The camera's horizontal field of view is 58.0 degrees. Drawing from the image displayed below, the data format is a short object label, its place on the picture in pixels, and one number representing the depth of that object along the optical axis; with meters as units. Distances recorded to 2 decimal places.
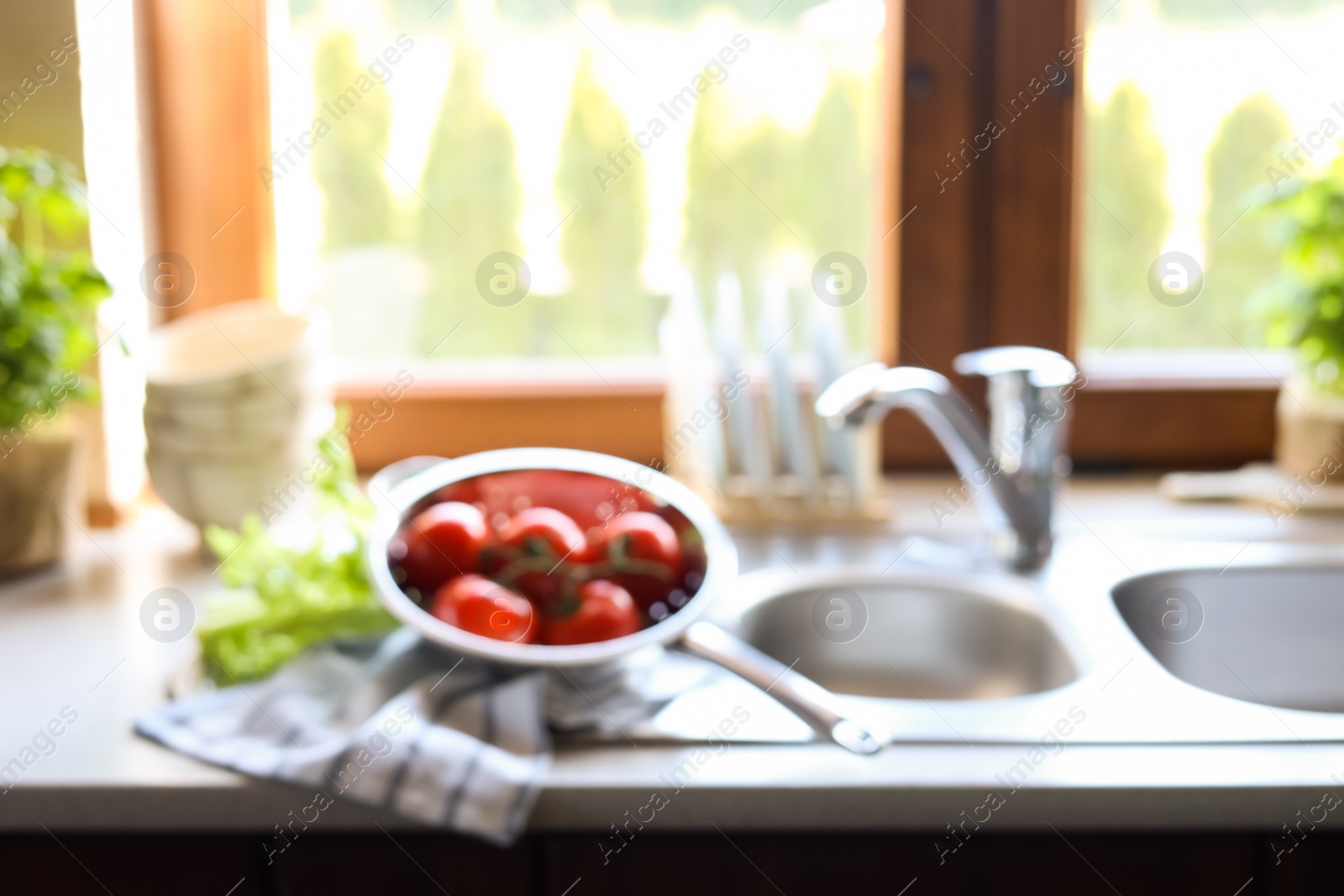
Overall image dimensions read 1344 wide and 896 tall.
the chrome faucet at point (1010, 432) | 1.05
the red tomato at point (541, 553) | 0.87
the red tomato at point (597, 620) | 0.83
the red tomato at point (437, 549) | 0.87
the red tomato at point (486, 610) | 0.81
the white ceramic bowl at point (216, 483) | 1.07
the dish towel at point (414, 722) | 0.69
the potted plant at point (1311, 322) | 1.21
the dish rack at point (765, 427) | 1.16
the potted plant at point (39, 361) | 1.02
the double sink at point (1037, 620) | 1.03
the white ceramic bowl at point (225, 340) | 1.18
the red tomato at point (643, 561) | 0.88
